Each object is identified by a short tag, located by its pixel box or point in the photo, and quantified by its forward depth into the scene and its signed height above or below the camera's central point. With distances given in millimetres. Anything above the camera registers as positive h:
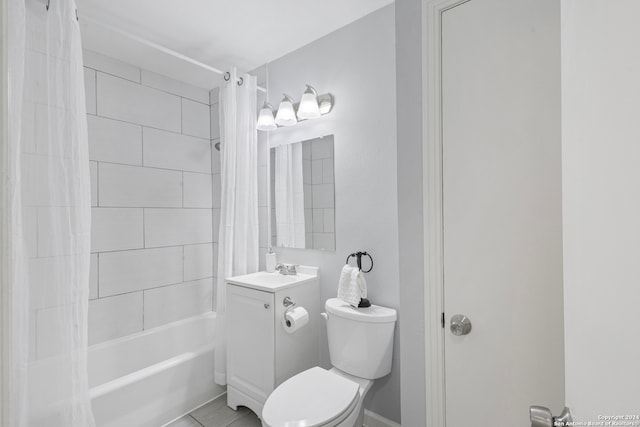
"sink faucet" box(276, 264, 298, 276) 2104 -425
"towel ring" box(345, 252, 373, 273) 1781 -292
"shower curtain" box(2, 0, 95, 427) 1096 -13
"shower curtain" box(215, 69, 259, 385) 2135 +138
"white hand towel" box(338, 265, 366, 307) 1632 -442
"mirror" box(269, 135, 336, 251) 1995 +120
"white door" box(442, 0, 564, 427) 845 +0
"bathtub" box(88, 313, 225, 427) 1684 -1102
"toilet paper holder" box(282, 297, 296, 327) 1784 -584
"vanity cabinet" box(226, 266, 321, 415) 1755 -798
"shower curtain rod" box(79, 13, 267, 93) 1612 +1038
